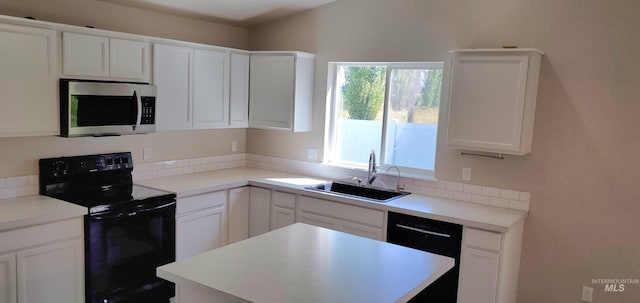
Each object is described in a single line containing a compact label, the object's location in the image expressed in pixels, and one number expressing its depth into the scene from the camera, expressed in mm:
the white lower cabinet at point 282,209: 4098
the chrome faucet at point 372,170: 4152
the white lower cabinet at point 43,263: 2723
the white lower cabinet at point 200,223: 3773
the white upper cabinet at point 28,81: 2889
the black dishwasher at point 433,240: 3354
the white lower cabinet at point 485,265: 3160
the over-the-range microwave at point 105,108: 3156
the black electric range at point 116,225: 3135
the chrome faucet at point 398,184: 4112
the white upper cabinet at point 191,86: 3830
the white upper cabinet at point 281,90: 4402
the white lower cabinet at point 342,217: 3652
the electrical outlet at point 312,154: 4664
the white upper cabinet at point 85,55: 3143
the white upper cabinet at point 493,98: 3252
